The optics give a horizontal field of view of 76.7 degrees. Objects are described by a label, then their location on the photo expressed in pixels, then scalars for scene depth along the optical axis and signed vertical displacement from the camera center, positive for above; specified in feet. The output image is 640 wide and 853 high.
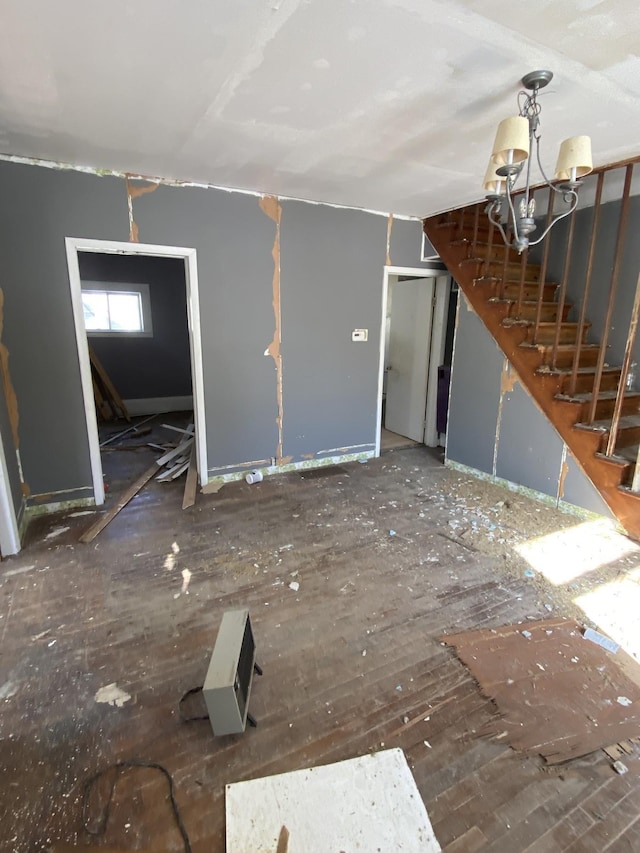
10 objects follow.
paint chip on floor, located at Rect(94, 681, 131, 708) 5.47 -4.88
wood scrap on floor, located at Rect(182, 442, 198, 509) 11.32 -4.49
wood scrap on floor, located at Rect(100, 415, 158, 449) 16.93 -4.48
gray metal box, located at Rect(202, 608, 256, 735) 4.63 -3.99
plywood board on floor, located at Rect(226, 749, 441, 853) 3.99 -4.87
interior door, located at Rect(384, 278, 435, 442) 16.10 -0.83
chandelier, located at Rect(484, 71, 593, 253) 5.41 +2.52
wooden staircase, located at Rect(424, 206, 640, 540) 9.93 -0.32
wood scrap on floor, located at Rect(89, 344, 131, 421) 20.02 -3.19
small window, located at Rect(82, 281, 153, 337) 20.45 +1.11
